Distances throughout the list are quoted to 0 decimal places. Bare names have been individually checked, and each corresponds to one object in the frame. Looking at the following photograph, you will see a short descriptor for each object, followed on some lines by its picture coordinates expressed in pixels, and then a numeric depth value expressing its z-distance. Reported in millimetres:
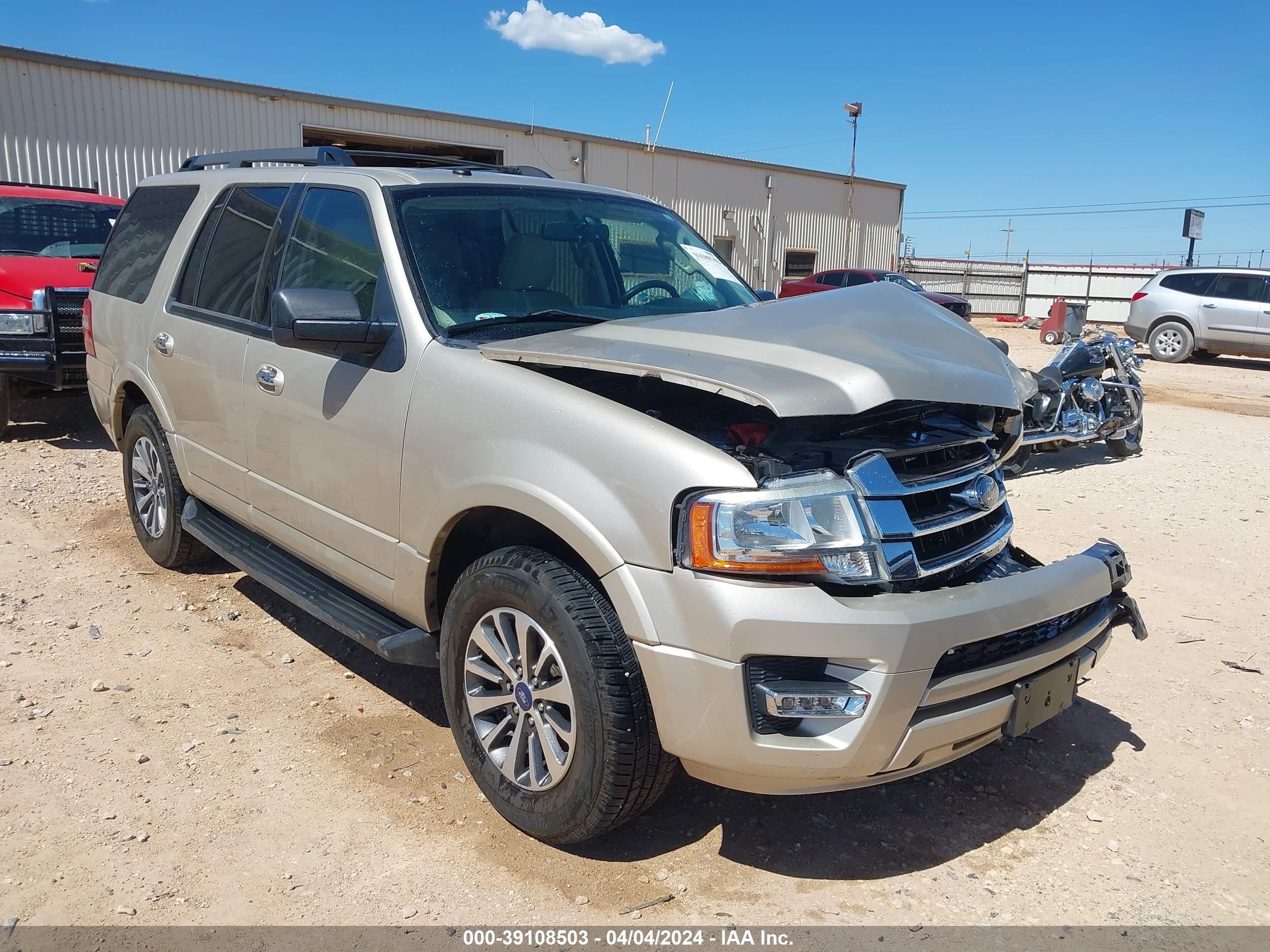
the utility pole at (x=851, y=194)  30328
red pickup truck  7871
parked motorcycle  8484
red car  22078
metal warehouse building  15133
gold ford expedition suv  2436
